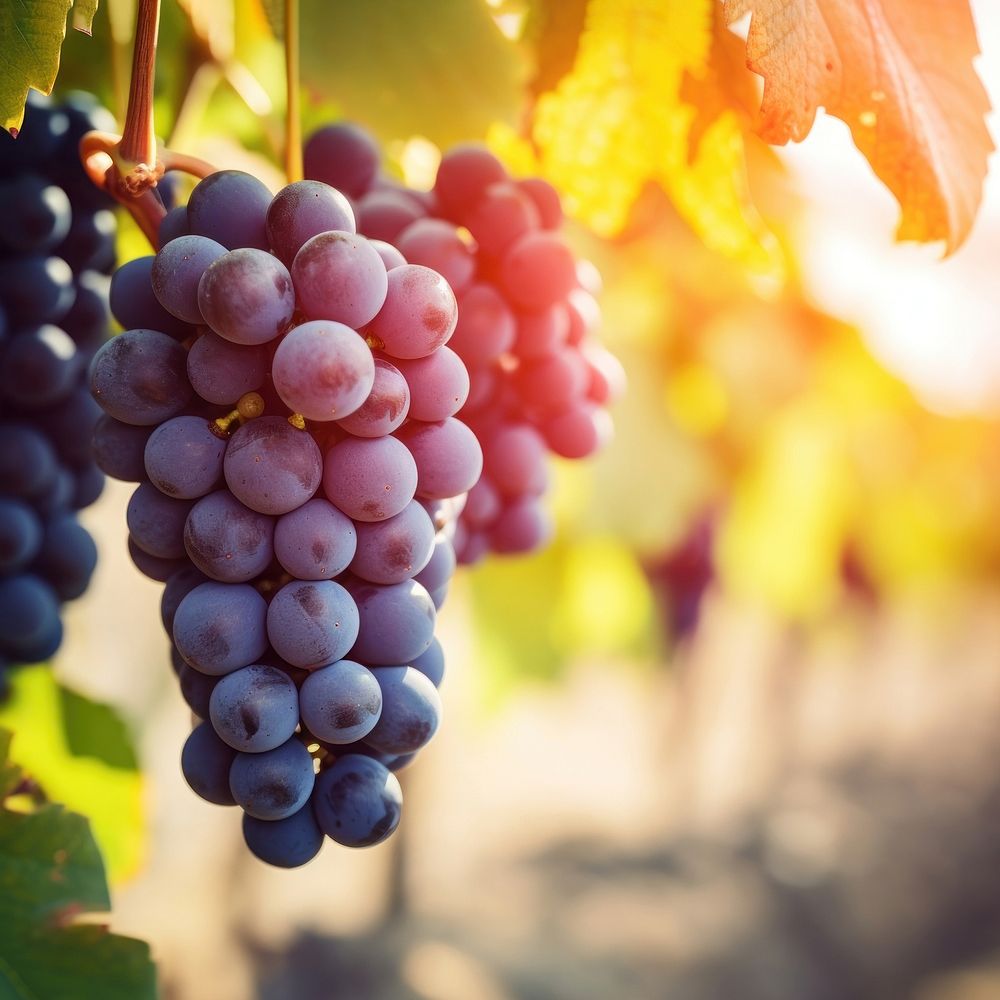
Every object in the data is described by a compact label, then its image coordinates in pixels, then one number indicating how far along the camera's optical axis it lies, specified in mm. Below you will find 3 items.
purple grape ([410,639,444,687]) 413
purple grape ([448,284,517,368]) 451
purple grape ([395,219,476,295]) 443
